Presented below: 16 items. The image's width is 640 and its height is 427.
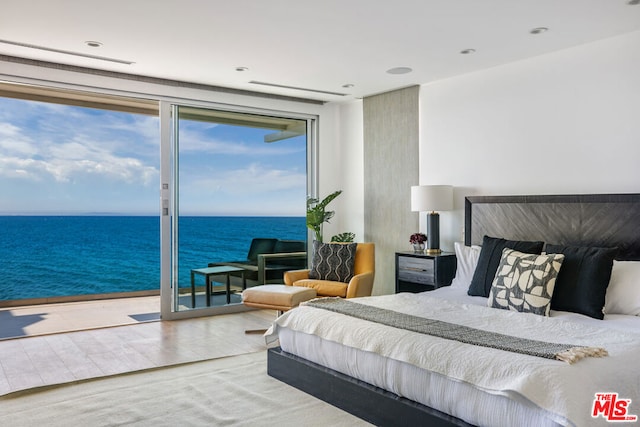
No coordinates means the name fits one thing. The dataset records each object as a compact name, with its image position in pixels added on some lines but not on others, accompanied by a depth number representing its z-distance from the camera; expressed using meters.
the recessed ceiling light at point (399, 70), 5.02
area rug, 2.87
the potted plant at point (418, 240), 5.30
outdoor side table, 5.79
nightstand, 4.97
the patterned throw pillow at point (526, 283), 3.31
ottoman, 4.62
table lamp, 5.11
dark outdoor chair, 6.21
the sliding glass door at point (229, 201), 5.71
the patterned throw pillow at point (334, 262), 5.36
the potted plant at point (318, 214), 6.25
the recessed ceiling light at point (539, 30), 3.86
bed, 2.11
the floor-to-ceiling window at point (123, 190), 6.01
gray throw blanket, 2.29
